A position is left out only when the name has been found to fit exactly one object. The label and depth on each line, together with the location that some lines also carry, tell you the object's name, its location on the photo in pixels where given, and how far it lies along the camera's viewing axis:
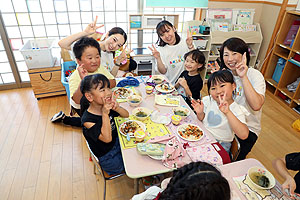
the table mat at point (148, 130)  1.54
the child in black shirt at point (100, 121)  1.57
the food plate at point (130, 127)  1.64
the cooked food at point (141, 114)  1.86
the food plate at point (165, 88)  2.34
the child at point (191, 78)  2.40
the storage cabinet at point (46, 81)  3.51
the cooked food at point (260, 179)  1.26
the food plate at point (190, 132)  1.61
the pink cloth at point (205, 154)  1.42
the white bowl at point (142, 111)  1.85
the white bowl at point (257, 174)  1.25
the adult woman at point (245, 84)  1.77
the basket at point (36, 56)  3.36
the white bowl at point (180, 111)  1.91
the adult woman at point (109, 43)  2.43
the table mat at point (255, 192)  1.19
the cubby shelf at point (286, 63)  3.45
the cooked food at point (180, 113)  1.91
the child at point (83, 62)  1.99
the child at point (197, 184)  0.76
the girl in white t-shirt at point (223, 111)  1.53
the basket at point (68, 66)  3.30
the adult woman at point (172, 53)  2.84
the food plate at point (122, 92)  2.21
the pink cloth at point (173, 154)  1.37
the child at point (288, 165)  1.44
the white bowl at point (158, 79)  2.55
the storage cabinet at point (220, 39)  3.91
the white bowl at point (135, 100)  2.00
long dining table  1.32
